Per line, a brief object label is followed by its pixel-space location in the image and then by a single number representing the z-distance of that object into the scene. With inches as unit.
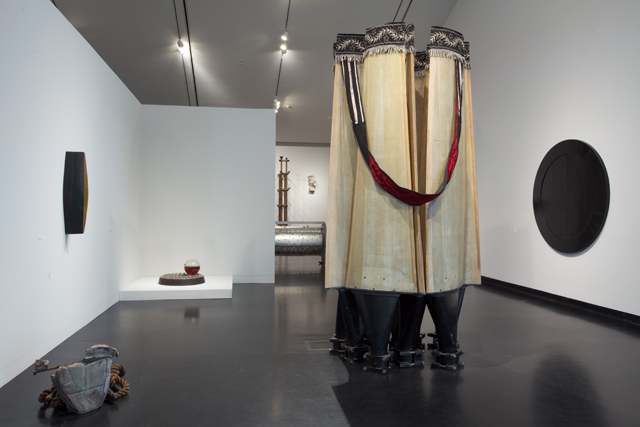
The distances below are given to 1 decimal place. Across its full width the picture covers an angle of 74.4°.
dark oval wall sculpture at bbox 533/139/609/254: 164.6
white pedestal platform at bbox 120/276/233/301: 176.1
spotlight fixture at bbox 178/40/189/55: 297.4
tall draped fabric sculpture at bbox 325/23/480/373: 87.9
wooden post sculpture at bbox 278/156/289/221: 530.9
